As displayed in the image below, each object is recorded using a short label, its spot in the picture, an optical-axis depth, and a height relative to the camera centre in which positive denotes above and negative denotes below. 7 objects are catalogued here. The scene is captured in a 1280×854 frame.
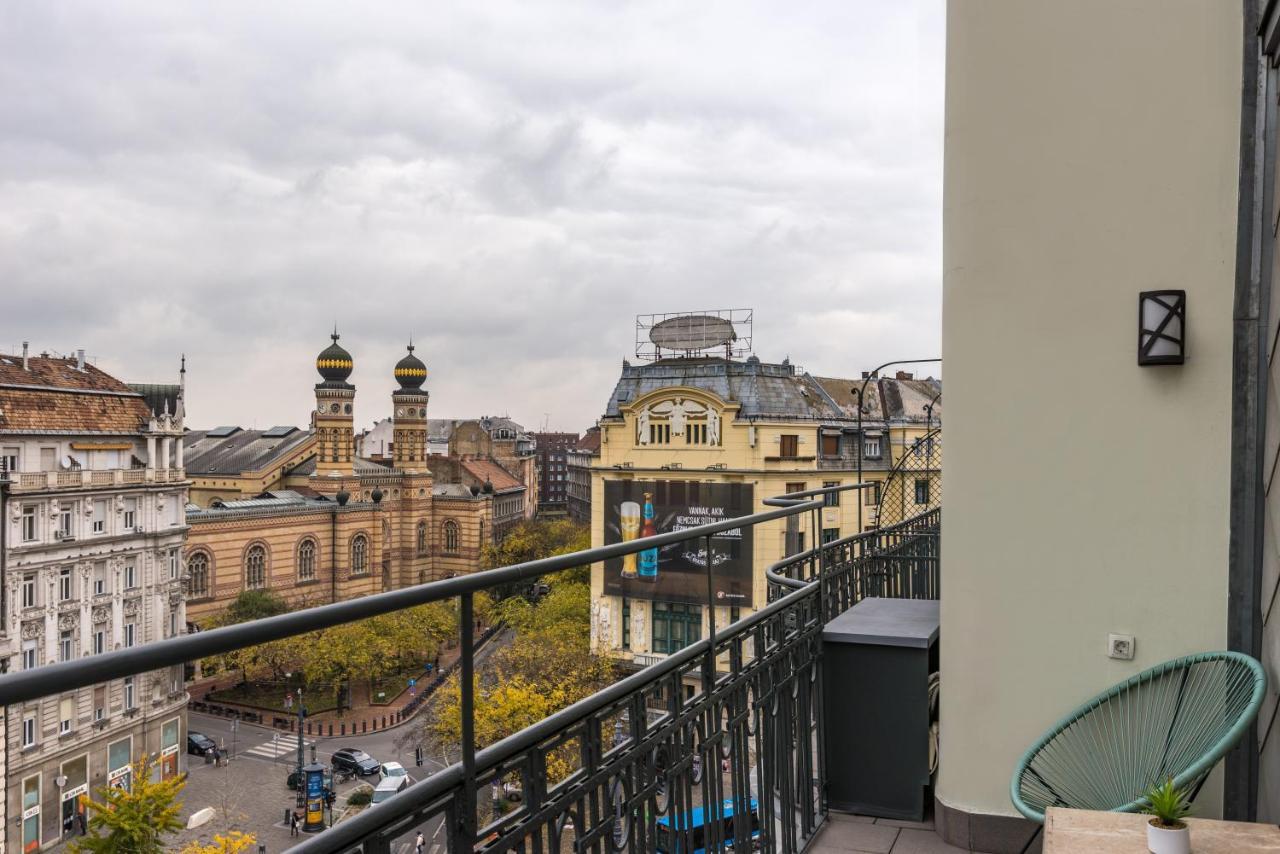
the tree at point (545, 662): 19.09 -6.97
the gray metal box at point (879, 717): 3.79 -1.28
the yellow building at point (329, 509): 43.19 -5.39
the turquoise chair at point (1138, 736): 2.76 -1.07
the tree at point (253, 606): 40.26 -8.91
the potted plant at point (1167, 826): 2.08 -0.95
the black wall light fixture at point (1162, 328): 3.12 +0.32
